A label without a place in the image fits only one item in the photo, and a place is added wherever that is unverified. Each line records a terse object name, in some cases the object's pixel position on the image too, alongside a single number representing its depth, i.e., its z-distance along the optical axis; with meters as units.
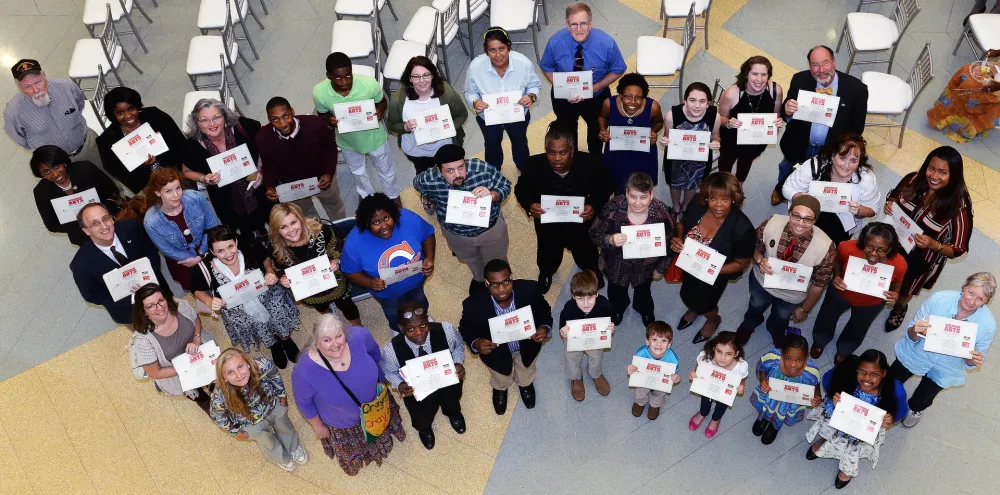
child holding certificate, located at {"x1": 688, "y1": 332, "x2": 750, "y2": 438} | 4.95
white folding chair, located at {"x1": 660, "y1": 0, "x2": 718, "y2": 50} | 8.01
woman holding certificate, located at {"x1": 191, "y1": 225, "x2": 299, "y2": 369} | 5.32
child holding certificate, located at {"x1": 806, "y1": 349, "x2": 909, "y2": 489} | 4.80
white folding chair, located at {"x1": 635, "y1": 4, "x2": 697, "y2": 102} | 7.40
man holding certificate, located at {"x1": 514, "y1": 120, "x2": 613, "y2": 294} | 5.48
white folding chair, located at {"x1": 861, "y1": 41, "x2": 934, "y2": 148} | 6.96
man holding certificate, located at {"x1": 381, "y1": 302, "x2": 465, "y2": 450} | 4.82
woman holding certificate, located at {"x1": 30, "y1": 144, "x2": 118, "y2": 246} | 5.83
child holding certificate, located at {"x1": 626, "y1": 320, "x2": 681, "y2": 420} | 5.10
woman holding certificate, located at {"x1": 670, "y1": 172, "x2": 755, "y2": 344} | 5.12
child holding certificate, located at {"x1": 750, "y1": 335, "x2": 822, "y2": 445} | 4.99
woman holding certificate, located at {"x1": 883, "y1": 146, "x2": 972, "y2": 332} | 5.20
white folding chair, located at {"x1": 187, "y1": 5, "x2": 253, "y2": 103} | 7.95
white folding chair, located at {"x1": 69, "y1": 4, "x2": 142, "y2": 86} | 8.03
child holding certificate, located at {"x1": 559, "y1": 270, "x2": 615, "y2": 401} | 5.01
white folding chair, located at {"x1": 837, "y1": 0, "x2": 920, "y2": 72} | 7.66
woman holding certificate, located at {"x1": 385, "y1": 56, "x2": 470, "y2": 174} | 6.14
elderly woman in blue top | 4.73
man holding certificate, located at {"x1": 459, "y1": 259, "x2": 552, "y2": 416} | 4.92
